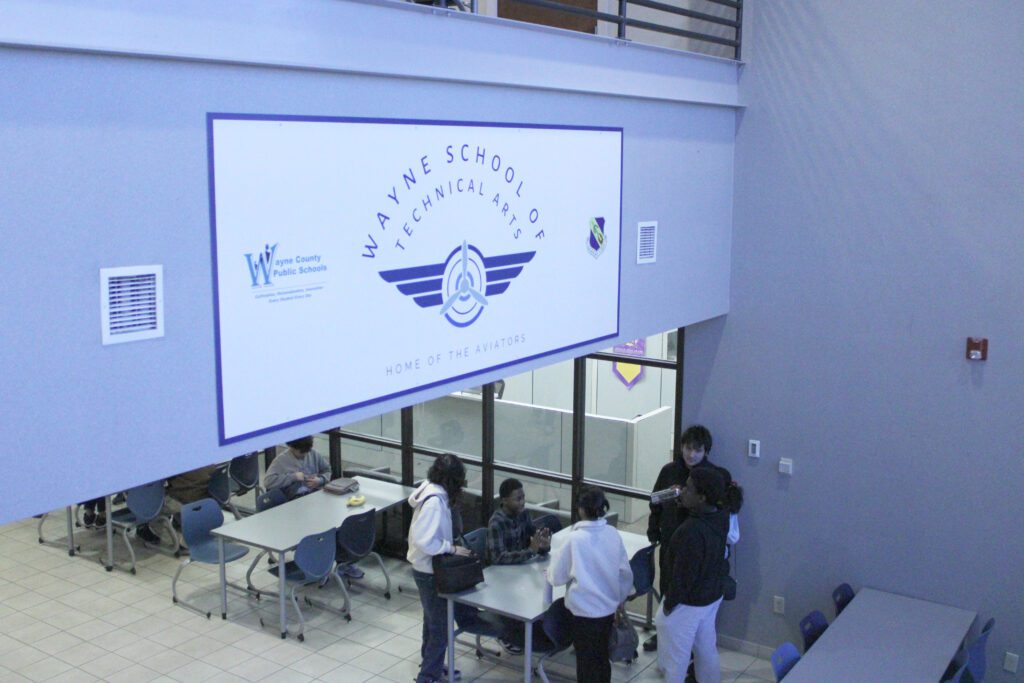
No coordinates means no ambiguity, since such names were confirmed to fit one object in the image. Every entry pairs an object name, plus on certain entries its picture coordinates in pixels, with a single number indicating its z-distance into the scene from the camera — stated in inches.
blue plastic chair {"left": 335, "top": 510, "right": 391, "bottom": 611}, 281.7
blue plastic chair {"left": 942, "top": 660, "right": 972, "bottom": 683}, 186.1
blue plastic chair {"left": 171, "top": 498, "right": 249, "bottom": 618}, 292.5
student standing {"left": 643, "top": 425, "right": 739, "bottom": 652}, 247.4
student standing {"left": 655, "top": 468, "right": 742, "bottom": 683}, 210.5
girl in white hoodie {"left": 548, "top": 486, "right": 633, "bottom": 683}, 216.8
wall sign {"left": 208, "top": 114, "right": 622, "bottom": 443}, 128.4
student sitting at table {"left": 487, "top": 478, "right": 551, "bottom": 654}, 245.9
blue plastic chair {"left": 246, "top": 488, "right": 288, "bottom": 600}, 307.4
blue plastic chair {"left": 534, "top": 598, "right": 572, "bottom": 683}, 226.1
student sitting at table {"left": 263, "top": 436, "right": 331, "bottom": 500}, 311.3
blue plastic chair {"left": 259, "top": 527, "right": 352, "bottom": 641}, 267.9
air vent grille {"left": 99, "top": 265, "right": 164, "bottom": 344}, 112.0
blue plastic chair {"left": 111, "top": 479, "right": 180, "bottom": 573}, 322.7
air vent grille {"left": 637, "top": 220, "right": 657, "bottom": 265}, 211.9
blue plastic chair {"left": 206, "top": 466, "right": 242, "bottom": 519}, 343.0
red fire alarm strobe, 219.1
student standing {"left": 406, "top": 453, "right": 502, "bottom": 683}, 233.9
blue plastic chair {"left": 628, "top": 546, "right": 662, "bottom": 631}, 253.0
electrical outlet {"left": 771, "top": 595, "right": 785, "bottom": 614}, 254.8
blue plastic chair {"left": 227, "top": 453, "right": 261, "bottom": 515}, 351.6
